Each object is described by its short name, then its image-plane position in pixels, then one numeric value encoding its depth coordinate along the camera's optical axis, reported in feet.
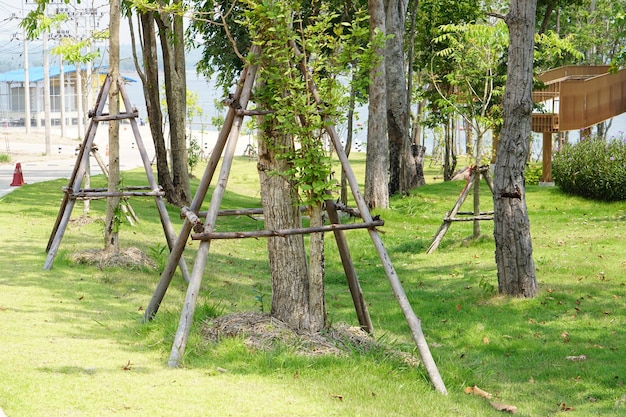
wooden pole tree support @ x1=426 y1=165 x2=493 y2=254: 48.32
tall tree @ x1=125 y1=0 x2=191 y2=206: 66.59
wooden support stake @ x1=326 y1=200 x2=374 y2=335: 28.22
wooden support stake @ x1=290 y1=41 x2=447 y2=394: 24.88
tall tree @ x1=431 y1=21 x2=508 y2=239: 66.59
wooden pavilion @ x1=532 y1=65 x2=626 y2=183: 94.99
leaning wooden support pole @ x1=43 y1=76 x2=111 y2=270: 40.14
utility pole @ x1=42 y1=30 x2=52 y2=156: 153.84
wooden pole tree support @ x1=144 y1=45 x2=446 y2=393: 25.03
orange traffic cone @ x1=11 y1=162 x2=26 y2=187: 85.71
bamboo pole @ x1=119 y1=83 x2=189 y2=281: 37.45
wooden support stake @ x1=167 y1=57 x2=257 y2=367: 24.82
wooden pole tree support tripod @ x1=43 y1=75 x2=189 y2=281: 39.42
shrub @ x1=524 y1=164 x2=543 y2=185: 93.91
